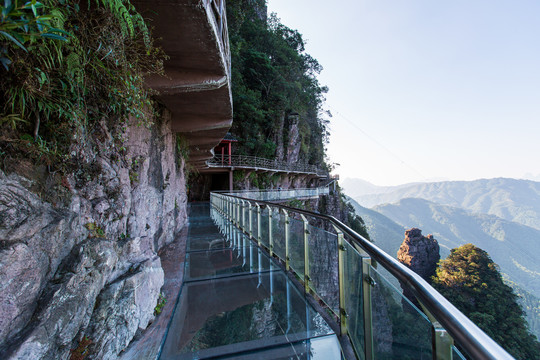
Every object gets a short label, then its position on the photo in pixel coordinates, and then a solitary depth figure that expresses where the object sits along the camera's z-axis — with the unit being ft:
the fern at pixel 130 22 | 6.04
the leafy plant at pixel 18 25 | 3.44
